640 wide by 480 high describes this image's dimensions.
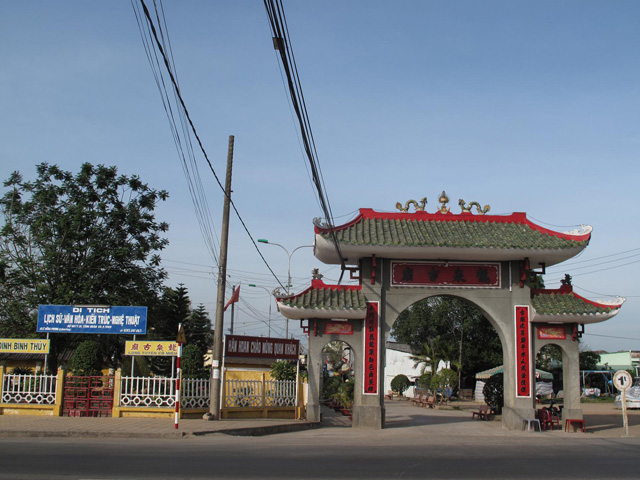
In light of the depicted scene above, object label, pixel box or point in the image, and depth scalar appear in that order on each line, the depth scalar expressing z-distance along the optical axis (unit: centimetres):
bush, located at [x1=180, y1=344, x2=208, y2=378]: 1844
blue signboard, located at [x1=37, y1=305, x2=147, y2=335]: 1834
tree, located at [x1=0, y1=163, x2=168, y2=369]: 2647
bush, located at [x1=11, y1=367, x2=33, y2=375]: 2277
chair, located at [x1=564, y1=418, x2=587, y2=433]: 1716
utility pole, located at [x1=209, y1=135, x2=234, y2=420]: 1631
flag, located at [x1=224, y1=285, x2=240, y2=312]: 2211
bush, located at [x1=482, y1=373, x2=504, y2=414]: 2205
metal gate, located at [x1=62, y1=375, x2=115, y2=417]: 1675
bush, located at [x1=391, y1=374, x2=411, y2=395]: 4581
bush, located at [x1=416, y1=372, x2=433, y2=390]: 3341
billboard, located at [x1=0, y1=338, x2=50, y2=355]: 1839
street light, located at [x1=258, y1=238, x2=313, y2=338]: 2719
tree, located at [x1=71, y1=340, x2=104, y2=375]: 1759
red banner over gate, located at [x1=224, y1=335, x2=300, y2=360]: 1988
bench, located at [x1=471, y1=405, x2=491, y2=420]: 2155
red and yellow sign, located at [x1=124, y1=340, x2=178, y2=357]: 1673
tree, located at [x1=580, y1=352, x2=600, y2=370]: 4488
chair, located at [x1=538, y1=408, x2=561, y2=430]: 1744
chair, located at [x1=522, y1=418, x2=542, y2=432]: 1712
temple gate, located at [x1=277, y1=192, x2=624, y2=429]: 1716
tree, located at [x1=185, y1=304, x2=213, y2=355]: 4028
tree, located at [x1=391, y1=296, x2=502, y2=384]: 4494
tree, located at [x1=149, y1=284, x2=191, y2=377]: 3401
